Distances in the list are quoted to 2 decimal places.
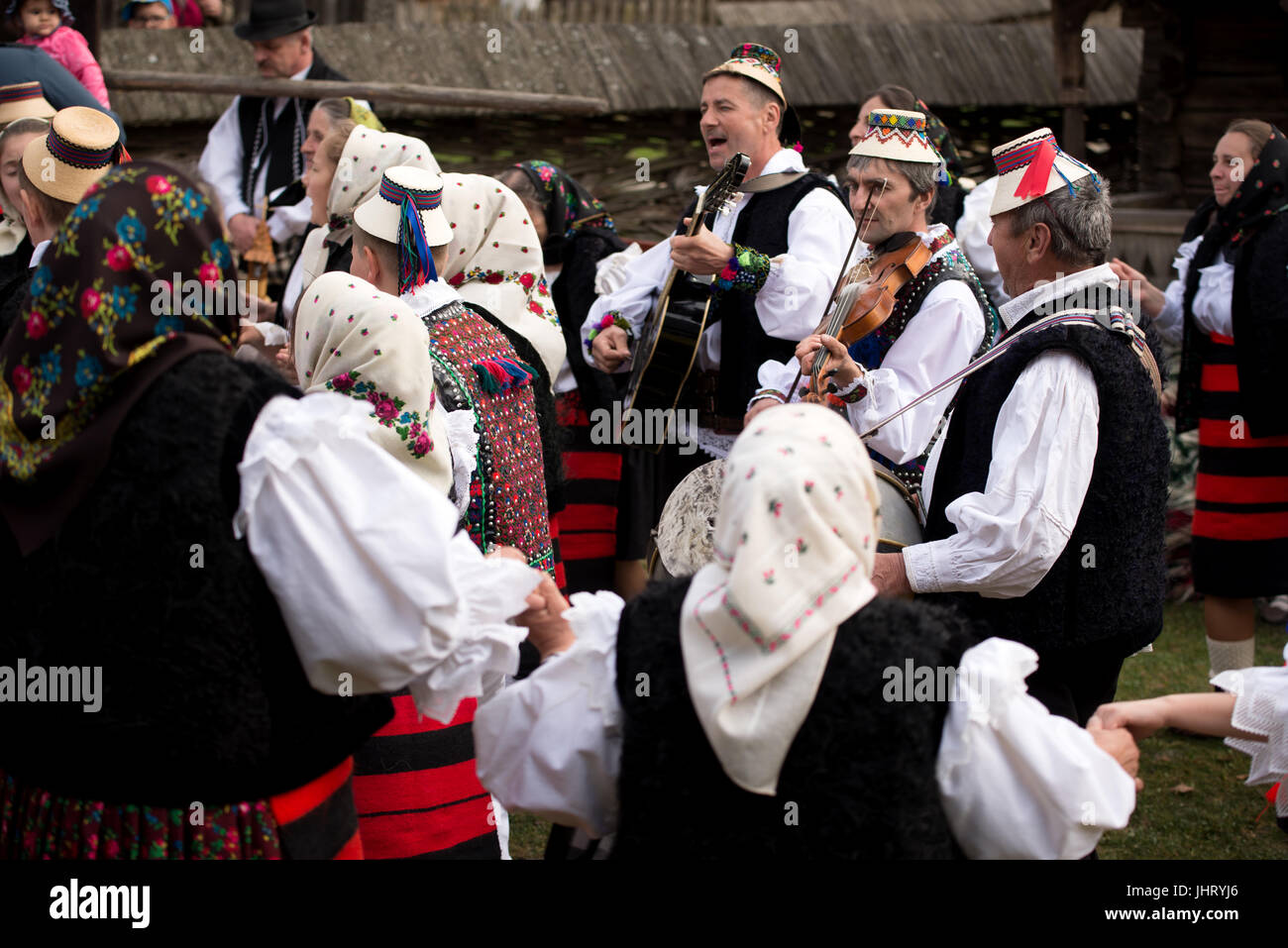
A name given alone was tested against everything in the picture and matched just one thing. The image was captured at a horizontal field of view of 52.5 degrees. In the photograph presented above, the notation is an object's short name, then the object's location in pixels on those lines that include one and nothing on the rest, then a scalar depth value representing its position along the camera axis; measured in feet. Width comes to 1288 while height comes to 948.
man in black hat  21.09
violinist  11.81
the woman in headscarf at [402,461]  9.34
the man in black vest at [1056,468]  9.21
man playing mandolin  14.08
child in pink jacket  20.36
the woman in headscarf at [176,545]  6.00
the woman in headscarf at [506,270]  13.42
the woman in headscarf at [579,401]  17.89
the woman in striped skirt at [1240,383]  17.40
